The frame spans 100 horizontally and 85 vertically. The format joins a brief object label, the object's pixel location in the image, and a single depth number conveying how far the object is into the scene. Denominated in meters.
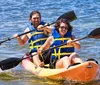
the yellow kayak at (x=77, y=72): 11.26
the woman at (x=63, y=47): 12.03
